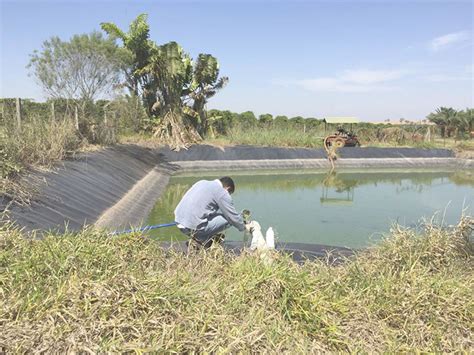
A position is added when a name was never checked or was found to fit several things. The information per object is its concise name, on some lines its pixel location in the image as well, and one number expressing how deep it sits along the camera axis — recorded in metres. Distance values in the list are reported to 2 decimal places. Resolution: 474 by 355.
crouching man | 3.76
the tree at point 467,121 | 27.47
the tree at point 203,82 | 18.59
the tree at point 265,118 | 25.30
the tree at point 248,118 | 24.17
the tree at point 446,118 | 28.38
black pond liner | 5.11
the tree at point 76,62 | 15.09
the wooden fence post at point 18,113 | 6.83
